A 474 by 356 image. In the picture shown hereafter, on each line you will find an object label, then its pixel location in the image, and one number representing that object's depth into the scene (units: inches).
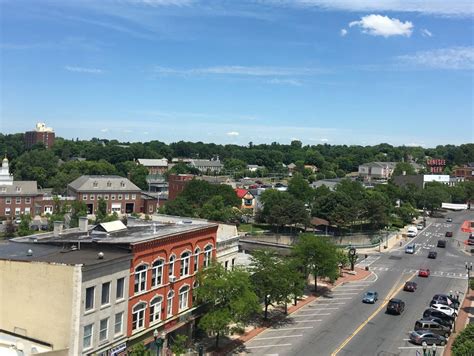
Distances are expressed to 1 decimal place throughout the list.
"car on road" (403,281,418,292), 2524.6
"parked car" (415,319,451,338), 1819.6
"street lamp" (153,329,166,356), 1164.4
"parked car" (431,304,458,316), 2055.6
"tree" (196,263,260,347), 1596.9
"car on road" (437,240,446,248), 3870.6
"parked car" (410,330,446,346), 1740.9
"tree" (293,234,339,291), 2356.1
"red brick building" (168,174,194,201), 5427.2
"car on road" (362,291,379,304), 2270.2
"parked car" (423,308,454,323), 1967.3
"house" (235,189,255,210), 5354.3
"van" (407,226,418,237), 4367.6
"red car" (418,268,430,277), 2878.9
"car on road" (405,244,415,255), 3629.4
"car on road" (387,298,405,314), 2098.9
